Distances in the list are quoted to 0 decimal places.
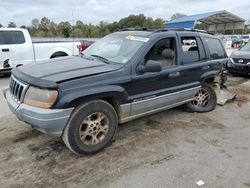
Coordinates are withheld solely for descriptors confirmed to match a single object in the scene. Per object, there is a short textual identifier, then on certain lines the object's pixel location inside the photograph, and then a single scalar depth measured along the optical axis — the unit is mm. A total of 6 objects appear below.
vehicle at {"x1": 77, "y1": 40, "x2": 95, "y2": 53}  10281
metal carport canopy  23094
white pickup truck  8703
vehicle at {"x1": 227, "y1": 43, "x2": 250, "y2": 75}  9367
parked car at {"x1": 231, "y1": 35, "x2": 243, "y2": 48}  26380
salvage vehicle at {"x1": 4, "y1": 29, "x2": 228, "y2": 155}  3086
